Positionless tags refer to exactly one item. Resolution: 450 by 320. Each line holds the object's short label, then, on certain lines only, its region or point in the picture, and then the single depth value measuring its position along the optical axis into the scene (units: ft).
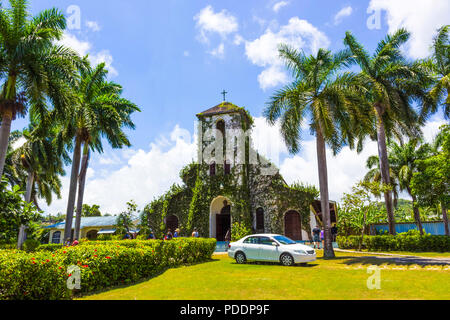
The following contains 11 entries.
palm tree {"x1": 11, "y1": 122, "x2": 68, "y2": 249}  95.81
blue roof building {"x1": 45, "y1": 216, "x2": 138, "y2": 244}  118.42
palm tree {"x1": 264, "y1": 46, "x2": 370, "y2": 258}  52.39
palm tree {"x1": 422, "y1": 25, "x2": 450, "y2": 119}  64.03
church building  88.89
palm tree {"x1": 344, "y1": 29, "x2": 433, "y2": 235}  69.00
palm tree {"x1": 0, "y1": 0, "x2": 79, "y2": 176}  46.16
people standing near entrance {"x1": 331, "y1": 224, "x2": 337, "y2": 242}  64.98
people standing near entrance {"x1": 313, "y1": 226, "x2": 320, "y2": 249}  71.58
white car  42.09
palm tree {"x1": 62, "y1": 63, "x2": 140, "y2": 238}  69.46
